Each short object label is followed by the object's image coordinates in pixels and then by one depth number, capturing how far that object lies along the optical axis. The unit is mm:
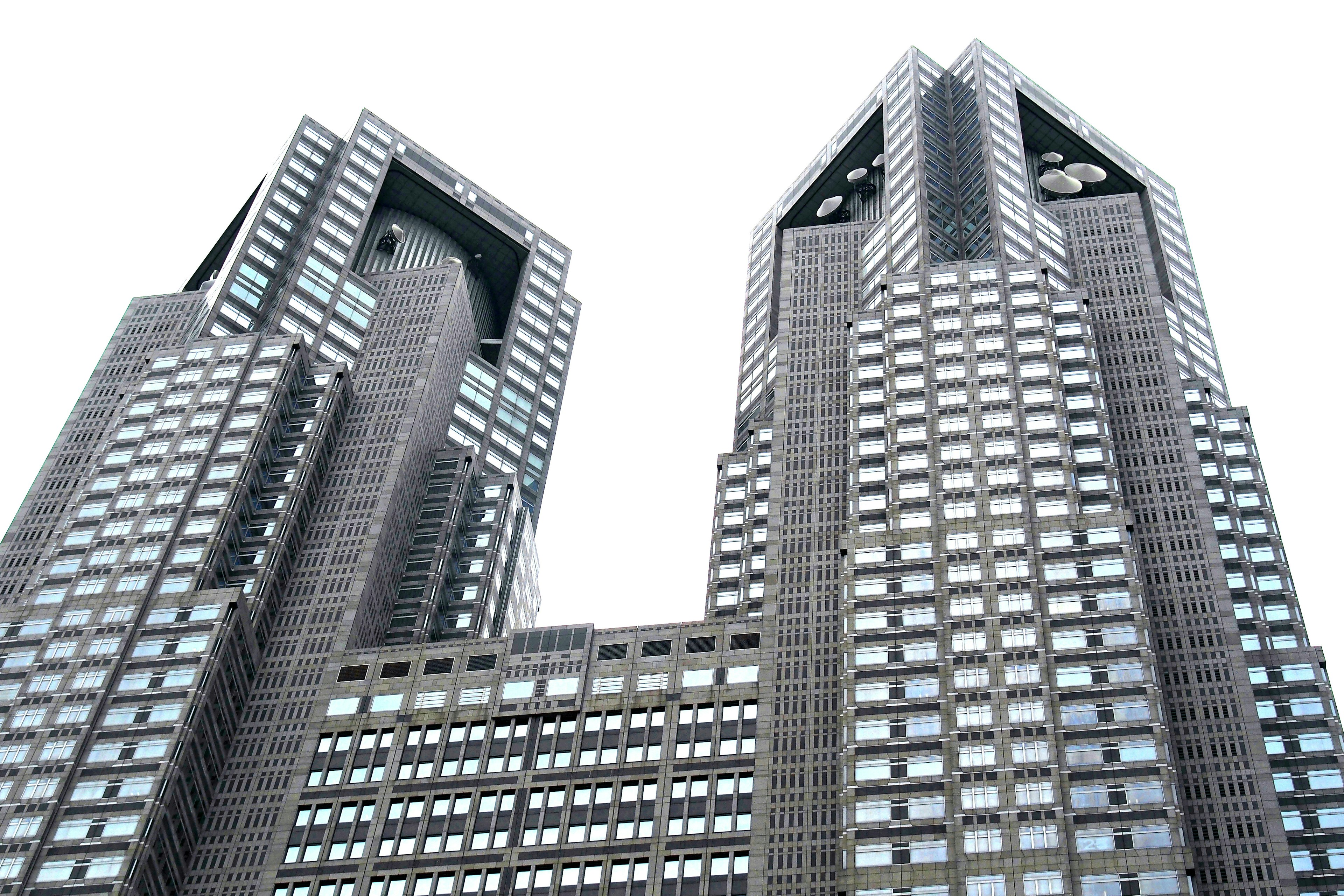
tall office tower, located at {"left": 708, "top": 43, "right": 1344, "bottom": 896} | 120500
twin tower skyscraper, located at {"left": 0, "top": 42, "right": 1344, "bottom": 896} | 125188
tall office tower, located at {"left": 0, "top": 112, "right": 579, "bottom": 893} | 135250
